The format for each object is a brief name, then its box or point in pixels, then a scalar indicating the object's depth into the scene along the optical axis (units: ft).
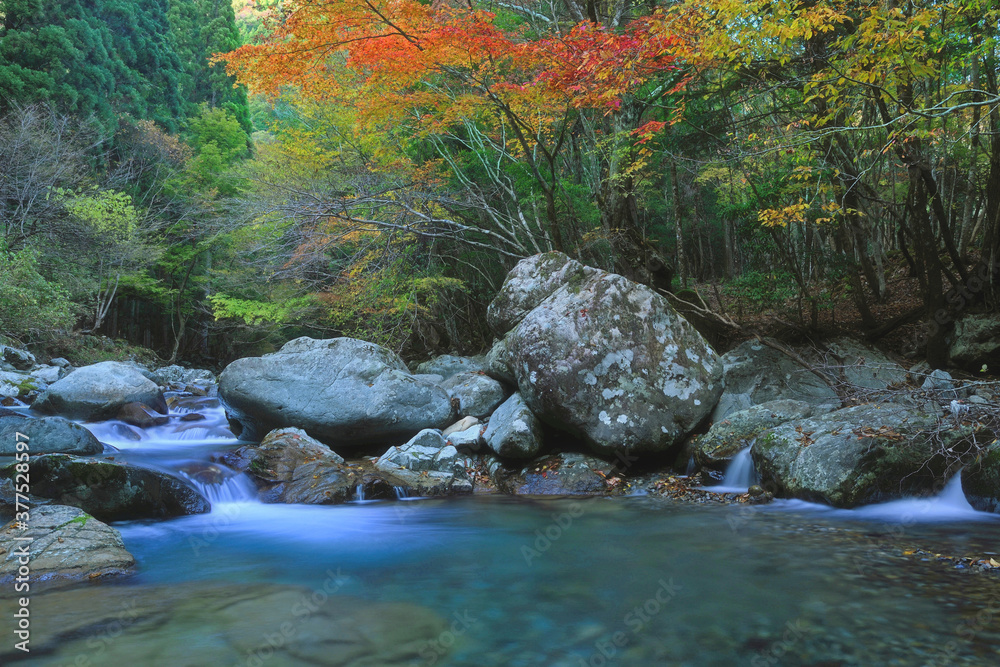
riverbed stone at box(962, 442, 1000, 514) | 16.66
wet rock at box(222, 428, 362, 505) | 21.50
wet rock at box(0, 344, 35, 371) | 46.75
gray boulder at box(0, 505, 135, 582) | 12.61
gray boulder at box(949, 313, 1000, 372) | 26.04
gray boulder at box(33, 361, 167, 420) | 33.45
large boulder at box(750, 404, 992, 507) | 17.48
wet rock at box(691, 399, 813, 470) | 22.08
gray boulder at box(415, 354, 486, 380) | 44.09
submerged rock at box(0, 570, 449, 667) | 9.41
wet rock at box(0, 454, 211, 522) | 17.08
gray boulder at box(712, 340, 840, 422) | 29.14
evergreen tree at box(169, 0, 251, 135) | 90.68
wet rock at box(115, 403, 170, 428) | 33.63
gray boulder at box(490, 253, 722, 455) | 23.21
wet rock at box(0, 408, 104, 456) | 22.50
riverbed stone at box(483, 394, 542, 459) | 23.94
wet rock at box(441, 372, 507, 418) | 29.68
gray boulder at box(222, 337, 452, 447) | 27.27
